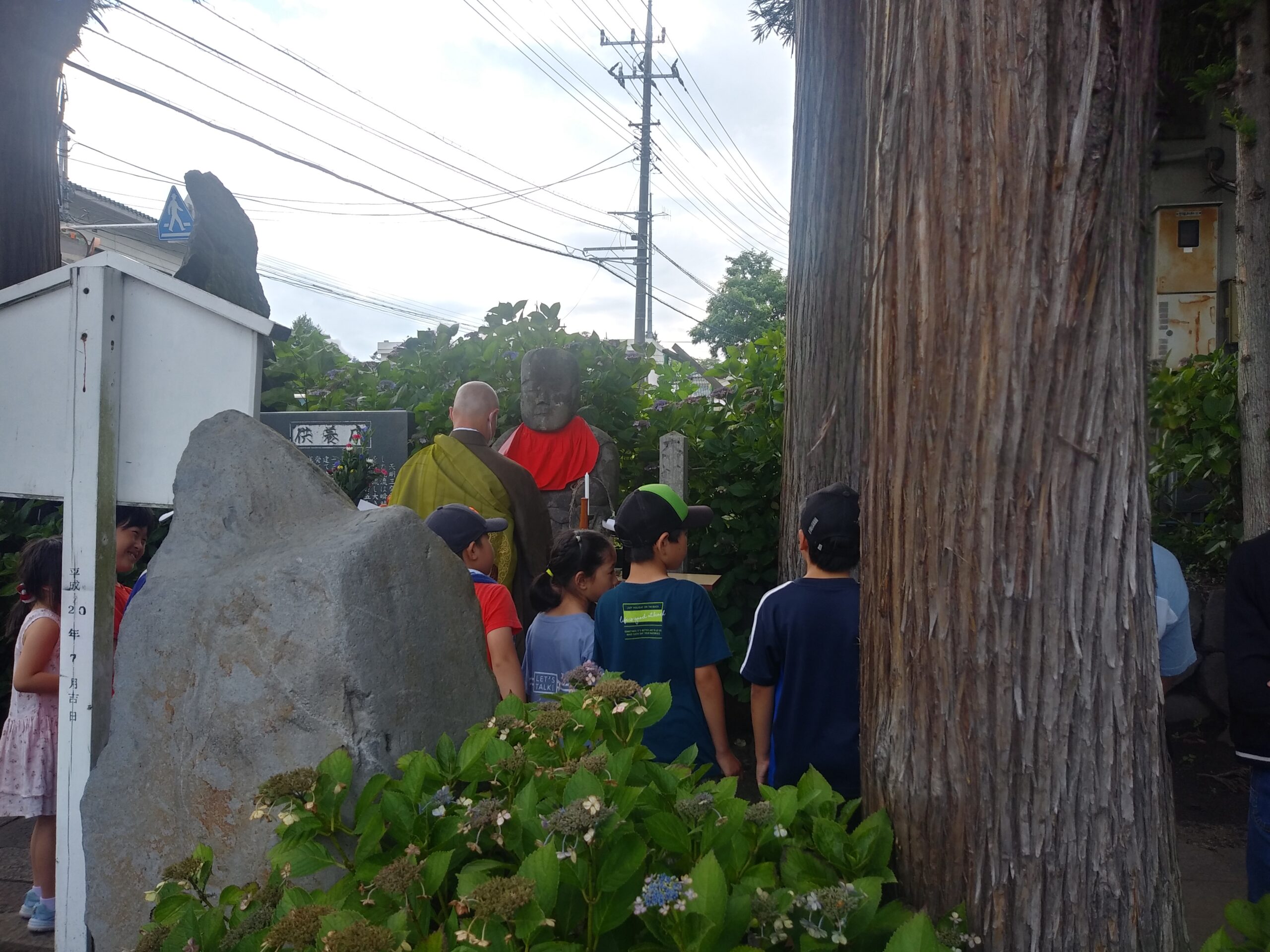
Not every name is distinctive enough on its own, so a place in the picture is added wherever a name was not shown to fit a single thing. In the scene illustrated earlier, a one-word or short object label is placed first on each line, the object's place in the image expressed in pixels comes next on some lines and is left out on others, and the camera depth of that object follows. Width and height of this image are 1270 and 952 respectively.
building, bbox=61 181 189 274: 21.09
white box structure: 2.54
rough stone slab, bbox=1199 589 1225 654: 5.50
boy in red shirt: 3.22
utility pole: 24.38
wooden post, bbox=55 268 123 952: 2.55
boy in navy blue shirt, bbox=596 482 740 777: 3.00
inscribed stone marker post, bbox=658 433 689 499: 4.98
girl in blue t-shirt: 3.39
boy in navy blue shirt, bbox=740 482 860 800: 2.61
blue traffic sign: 9.49
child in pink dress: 3.51
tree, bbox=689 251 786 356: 36.81
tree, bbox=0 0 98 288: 5.25
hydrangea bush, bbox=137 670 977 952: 1.34
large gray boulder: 2.10
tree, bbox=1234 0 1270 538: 4.84
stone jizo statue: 5.52
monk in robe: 4.53
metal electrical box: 9.71
